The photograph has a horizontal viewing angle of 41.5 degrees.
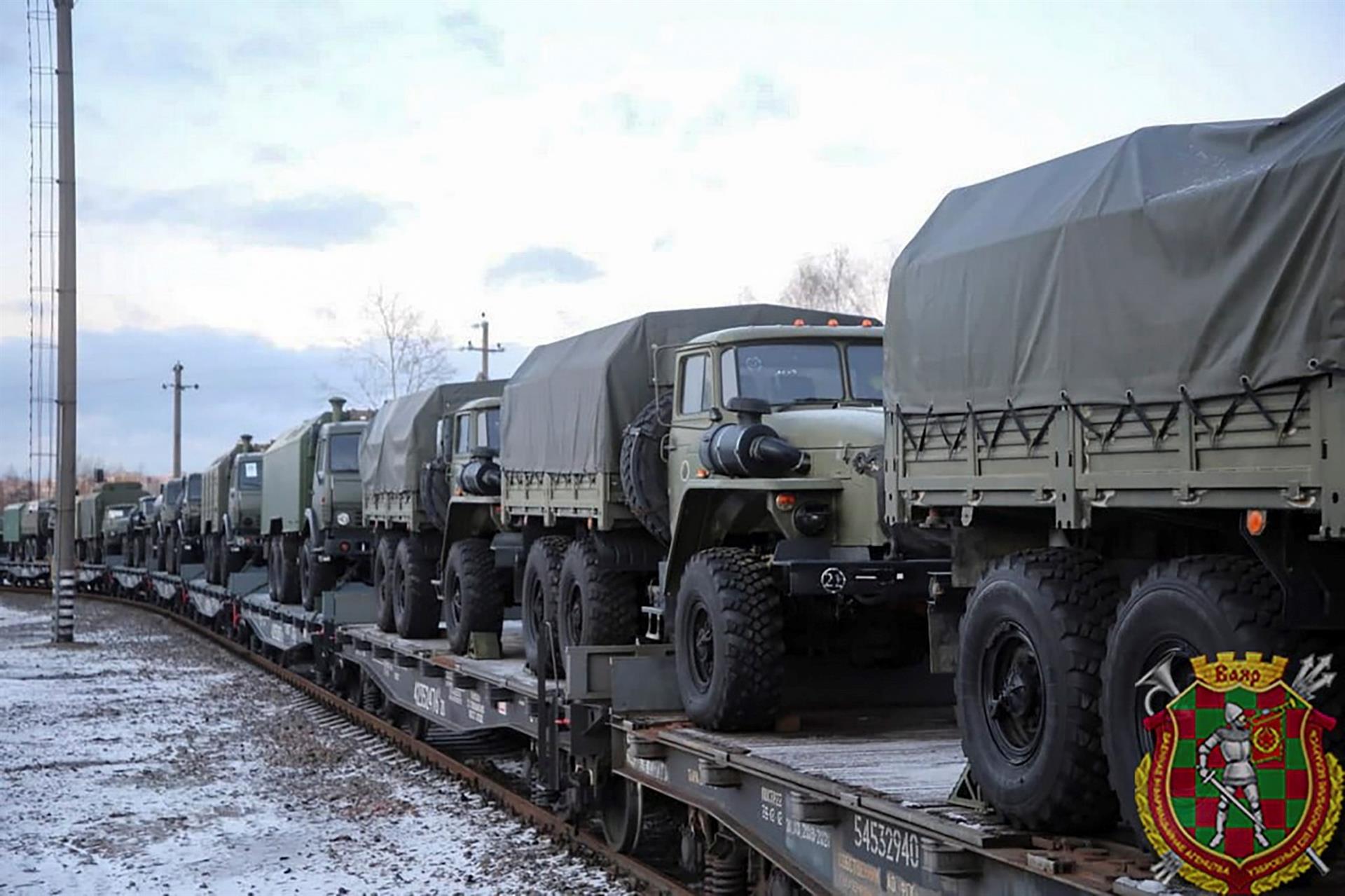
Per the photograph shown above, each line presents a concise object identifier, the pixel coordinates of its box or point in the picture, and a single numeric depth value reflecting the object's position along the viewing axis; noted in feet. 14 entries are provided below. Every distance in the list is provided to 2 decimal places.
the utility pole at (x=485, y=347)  189.06
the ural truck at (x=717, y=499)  32.12
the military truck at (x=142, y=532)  150.41
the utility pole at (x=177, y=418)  228.22
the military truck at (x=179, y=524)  123.54
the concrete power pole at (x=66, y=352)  94.63
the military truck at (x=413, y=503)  59.00
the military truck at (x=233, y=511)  101.60
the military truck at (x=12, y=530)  200.95
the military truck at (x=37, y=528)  183.21
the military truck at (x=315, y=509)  76.79
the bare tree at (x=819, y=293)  157.17
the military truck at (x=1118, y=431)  17.30
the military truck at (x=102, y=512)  172.45
